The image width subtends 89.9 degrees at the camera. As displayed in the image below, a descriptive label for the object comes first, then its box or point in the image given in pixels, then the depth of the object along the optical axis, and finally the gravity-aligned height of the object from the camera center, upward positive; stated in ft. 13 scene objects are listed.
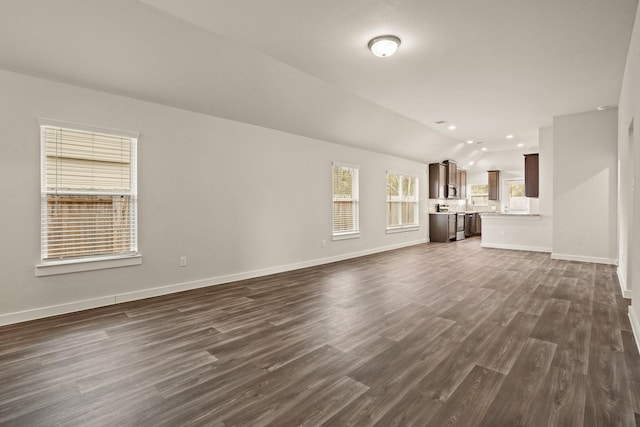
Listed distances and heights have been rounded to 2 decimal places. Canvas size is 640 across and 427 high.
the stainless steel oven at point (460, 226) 35.37 -1.49
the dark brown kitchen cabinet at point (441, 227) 32.99 -1.54
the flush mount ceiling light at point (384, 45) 11.10 +5.89
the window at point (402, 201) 28.32 +1.03
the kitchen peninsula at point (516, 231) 25.22 -1.55
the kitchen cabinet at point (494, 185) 39.70 +3.47
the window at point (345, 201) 22.38 +0.79
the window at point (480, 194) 41.45 +2.40
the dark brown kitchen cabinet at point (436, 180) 33.35 +3.42
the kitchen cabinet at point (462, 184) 38.06 +3.55
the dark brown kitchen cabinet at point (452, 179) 34.71 +3.70
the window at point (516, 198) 38.96 +1.83
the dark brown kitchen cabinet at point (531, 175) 27.43 +3.27
